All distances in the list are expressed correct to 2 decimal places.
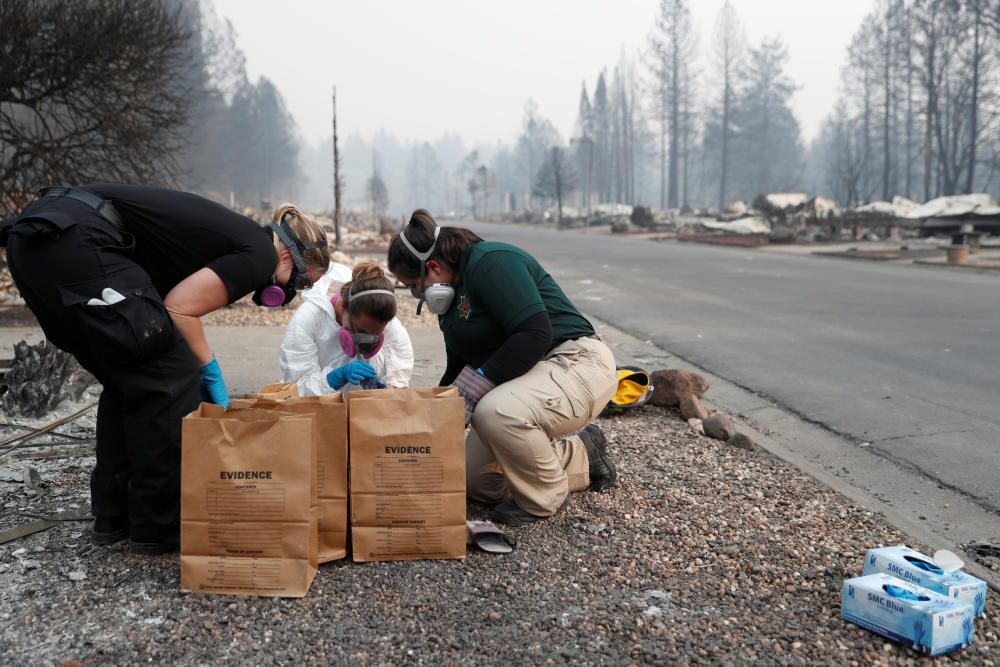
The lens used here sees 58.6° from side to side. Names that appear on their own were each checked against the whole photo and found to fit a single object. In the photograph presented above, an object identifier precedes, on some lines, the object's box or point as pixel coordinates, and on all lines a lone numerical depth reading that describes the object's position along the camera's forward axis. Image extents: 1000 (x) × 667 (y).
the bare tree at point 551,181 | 61.31
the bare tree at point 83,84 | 10.93
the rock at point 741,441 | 5.30
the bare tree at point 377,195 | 58.14
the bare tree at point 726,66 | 76.12
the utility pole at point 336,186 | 21.94
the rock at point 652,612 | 3.01
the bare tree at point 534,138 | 115.88
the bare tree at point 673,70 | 75.38
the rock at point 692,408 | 6.03
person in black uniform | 3.14
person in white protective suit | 4.21
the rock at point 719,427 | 5.48
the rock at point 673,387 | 6.24
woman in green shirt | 3.78
